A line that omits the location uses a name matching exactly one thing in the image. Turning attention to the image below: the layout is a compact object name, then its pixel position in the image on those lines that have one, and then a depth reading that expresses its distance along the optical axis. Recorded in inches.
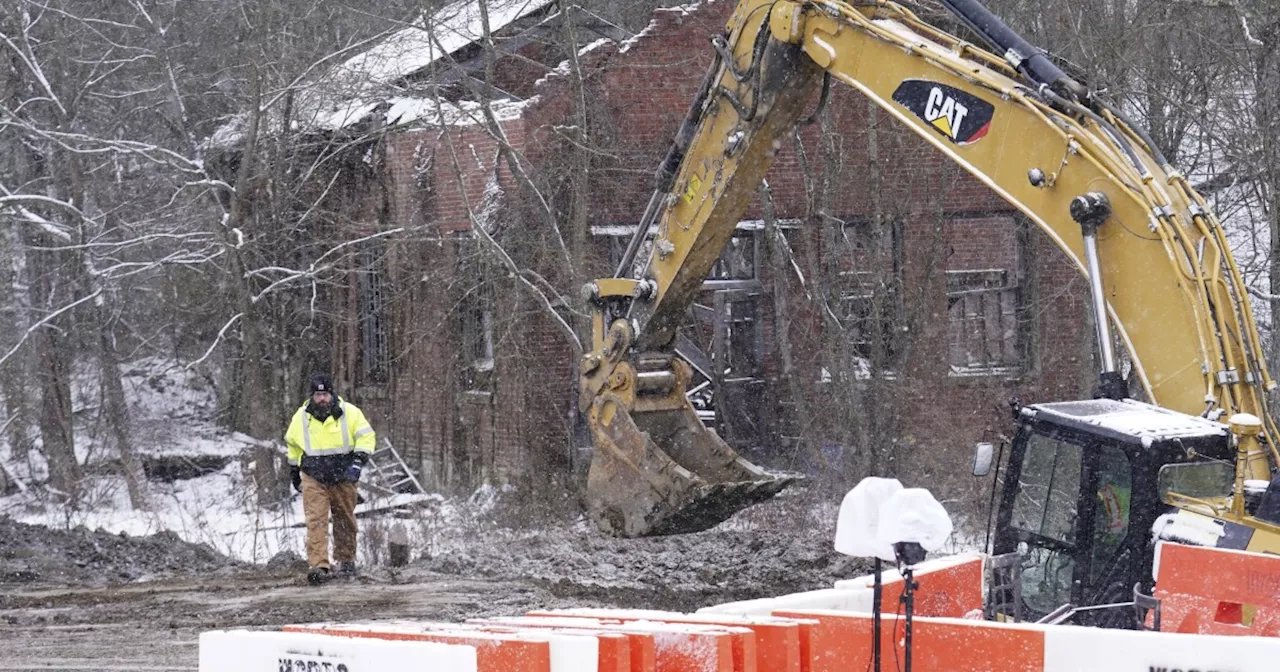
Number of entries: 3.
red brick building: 1526.8
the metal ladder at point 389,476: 1637.5
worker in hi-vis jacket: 1072.8
